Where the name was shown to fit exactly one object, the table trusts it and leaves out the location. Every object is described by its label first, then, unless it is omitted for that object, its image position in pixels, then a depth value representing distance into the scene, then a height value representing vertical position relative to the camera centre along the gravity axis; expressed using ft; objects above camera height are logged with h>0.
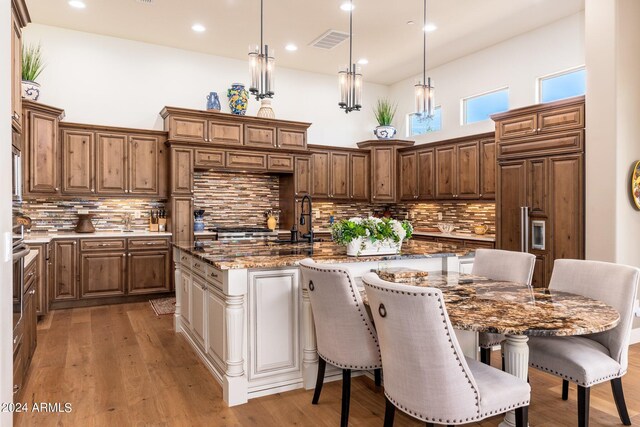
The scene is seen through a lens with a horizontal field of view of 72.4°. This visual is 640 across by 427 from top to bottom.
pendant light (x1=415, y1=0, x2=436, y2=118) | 12.94 +3.24
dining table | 5.98 -1.62
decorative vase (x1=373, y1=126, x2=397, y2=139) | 25.76 +4.45
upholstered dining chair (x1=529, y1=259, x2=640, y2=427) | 7.43 -2.54
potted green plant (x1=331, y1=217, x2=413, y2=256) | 10.67 -0.70
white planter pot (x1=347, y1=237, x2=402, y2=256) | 10.71 -1.01
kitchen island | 9.43 -2.46
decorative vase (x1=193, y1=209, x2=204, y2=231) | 21.18 -0.64
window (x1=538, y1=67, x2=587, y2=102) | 18.02 +5.24
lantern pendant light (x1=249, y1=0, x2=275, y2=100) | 11.26 +3.51
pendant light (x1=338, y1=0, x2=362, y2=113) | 12.35 +3.37
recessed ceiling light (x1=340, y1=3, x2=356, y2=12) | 16.94 +7.86
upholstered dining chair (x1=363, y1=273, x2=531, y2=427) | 5.80 -2.21
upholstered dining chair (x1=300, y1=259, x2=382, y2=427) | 7.98 -2.18
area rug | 17.53 -4.19
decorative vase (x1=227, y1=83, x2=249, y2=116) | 21.93 +5.44
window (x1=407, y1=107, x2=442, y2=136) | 24.85 +4.92
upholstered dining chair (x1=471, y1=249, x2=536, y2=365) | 9.88 -1.46
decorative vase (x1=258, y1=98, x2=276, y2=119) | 22.36 +4.87
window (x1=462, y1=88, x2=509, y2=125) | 21.29 +5.20
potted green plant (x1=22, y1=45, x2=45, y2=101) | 16.76 +5.24
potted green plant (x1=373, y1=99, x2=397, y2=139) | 25.77 +4.81
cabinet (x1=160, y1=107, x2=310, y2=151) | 20.04 +3.77
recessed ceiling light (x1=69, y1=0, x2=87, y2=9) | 16.88 +7.94
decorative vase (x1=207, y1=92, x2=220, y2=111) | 21.53 +5.17
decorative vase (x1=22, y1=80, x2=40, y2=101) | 16.70 +4.50
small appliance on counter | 19.33 -0.80
